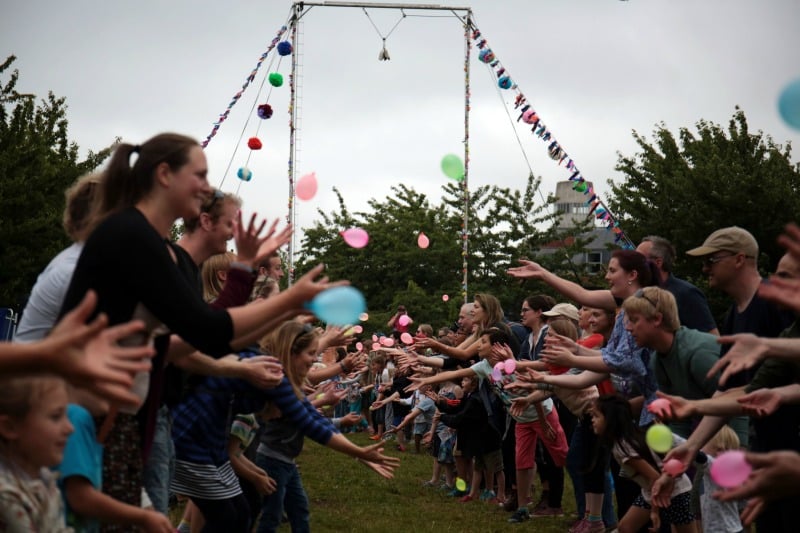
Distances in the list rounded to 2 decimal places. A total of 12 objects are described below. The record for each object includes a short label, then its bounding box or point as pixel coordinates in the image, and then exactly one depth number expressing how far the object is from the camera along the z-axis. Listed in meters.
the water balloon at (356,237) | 6.88
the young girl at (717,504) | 5.21
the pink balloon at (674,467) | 4.16
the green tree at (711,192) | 20.94
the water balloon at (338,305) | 3.27
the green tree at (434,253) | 30.16
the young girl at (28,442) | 2.74
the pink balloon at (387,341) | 13.49
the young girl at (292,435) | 5.14
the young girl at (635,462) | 5.77
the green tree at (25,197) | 21.78
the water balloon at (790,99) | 3.78
